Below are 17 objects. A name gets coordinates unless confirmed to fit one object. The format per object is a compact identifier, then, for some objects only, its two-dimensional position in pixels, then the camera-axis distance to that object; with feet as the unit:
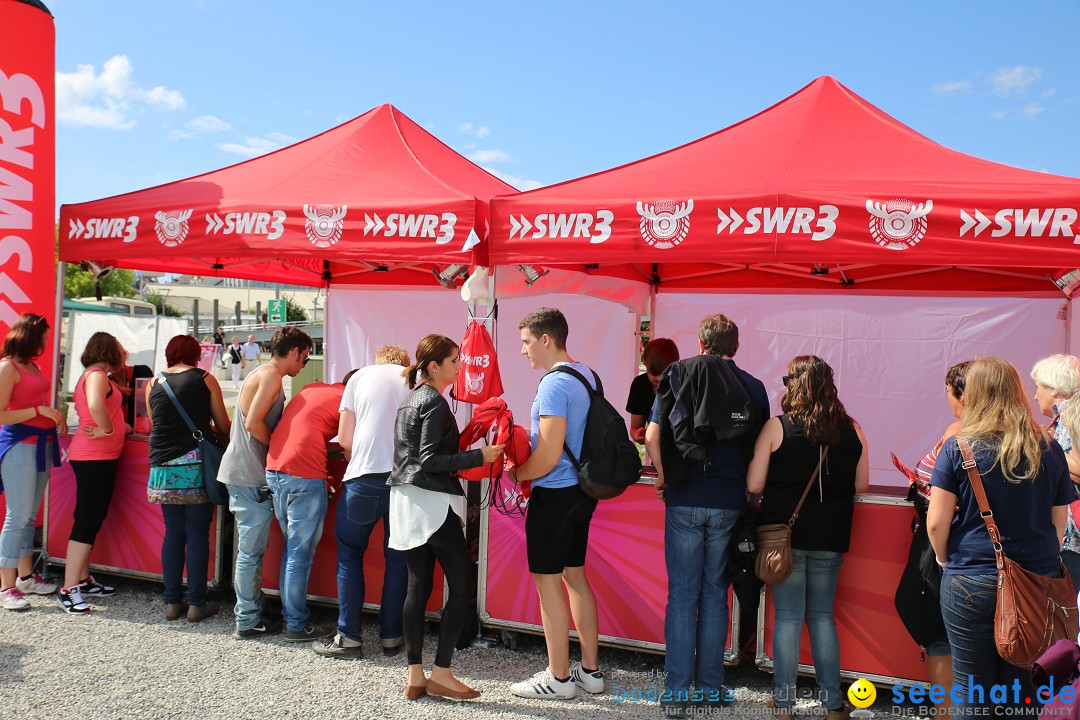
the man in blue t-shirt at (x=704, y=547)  9.96
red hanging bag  11.91
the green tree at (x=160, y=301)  173.93
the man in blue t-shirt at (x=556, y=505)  10.23
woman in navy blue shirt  8.08
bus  57.71
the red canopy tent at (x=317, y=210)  12.88
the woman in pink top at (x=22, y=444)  13.64
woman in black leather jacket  9.96
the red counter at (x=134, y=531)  14.46
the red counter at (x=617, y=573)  11.78
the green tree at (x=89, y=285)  126.62
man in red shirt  12.16
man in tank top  12.48
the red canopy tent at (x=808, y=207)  10.57
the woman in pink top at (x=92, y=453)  13.64
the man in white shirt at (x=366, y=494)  11.58
